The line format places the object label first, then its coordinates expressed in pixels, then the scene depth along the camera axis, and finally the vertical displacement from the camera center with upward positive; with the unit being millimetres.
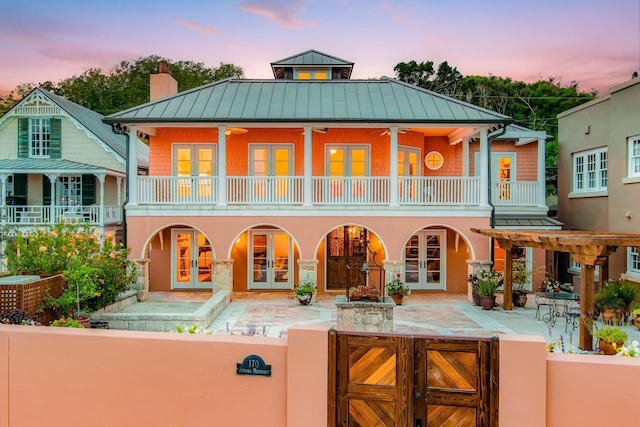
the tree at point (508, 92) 32469 +9859
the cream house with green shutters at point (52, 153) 18875 +2770
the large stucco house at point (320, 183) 13773 +1069
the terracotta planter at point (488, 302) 12516 -2636
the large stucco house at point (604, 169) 12719 +1509
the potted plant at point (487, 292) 12523 -2341
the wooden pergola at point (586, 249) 8227 -743
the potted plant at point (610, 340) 7191 -2172
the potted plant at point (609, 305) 11062 -2414
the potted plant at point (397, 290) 13133 -2380
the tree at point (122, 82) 36938 +12160
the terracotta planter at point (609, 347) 7199 -2305
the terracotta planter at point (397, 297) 13172 -2608
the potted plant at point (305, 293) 13044 -2455
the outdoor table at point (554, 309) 10422 -2396
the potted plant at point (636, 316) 10336 -2560
